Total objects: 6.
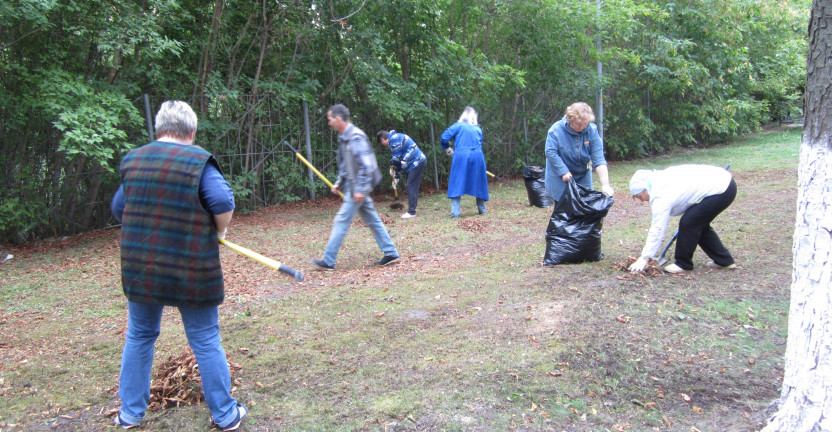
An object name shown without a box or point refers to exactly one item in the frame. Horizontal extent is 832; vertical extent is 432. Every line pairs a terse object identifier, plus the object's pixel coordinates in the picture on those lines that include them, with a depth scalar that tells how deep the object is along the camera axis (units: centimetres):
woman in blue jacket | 584
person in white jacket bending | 488
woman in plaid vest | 261
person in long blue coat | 939
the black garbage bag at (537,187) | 993
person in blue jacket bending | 941
